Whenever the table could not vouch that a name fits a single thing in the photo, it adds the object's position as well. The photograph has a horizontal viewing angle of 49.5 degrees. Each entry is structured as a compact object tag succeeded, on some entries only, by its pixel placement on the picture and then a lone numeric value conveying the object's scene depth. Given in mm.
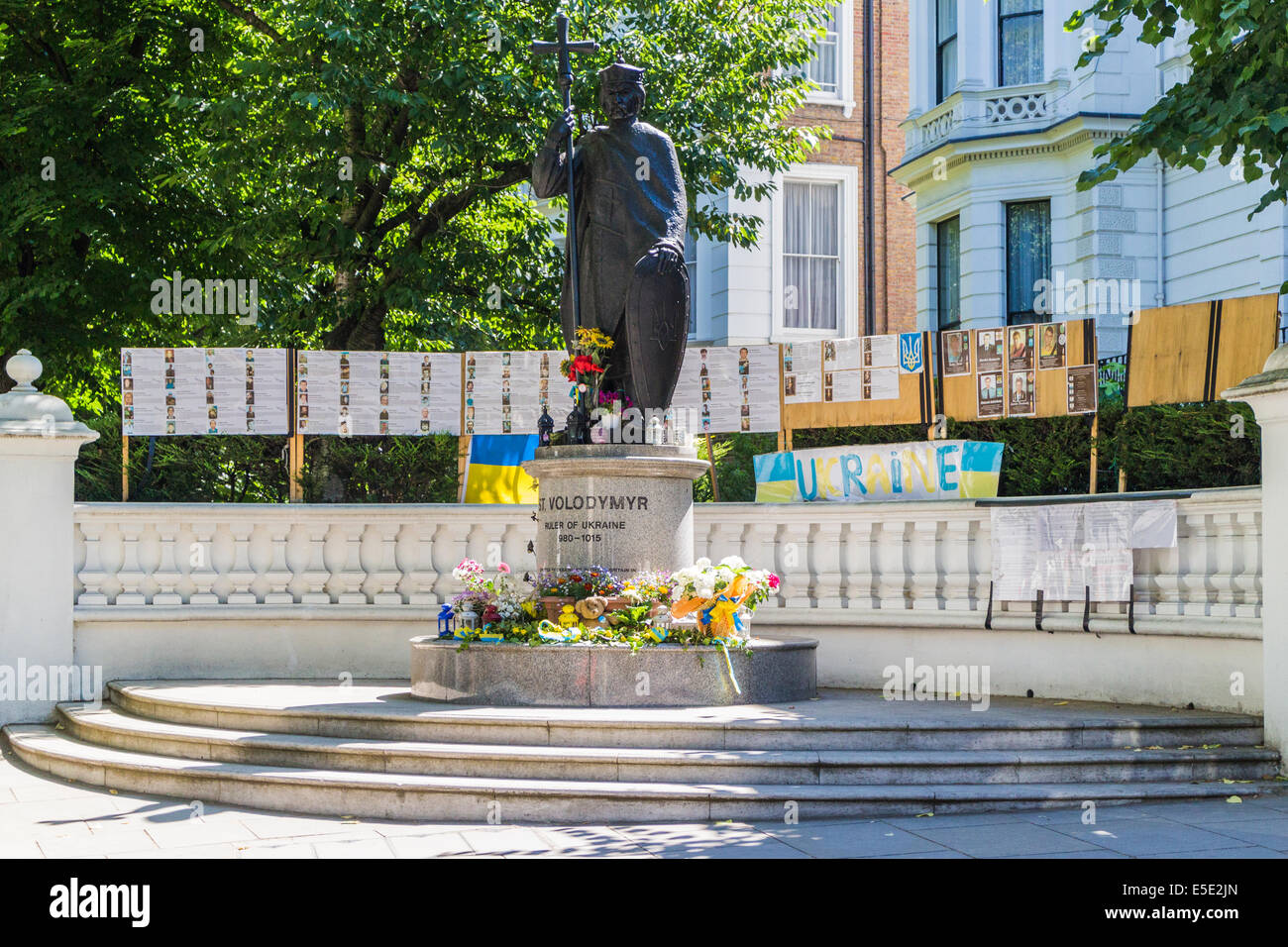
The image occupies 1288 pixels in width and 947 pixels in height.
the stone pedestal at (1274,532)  10078
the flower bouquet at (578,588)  10953
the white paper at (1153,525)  11133
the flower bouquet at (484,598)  11133
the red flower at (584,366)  11719
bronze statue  11727
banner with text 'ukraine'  12898
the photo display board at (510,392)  14523
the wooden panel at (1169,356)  11953
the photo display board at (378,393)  14078
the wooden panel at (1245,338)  11602
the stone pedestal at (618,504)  11297
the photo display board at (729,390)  14445
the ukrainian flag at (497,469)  15008
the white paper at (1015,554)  11953
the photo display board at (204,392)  13672
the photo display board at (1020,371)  12750
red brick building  27625
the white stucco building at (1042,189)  21672
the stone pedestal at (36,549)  12461
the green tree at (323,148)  16344
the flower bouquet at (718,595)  10648
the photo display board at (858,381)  13812
